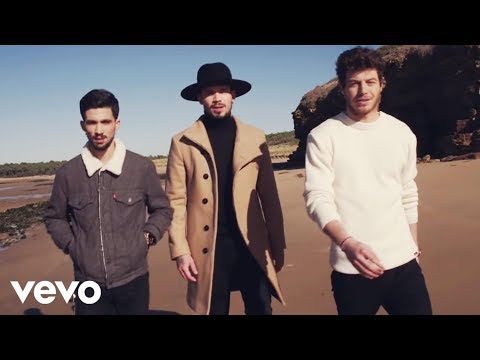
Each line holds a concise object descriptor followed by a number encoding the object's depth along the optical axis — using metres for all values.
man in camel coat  2.85
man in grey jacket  2.69
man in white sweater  2.33
